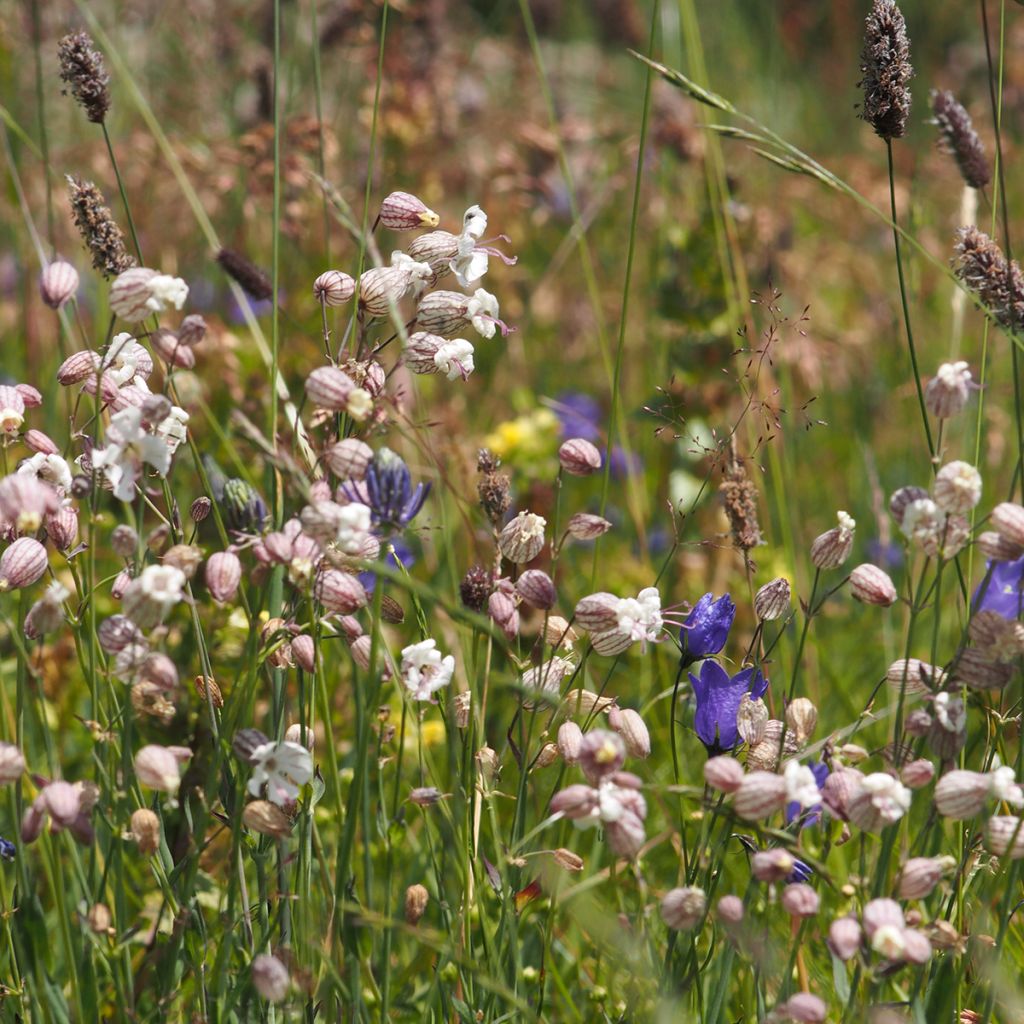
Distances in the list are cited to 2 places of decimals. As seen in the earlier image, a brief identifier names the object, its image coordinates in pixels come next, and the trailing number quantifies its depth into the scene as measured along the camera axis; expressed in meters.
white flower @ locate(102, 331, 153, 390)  1.70
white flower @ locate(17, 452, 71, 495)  1.69
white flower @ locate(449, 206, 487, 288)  1.71
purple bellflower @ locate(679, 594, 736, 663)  1.74
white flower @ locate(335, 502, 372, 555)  1.64
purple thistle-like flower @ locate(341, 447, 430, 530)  1.66
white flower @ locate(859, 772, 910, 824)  1.64
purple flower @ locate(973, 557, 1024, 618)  1.86
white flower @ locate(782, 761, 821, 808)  1.64
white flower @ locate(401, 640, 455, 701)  1.68
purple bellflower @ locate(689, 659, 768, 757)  1.74
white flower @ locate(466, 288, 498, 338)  1.71
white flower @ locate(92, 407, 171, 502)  1.65
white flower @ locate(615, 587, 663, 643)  1.69
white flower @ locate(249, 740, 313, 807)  1.66
